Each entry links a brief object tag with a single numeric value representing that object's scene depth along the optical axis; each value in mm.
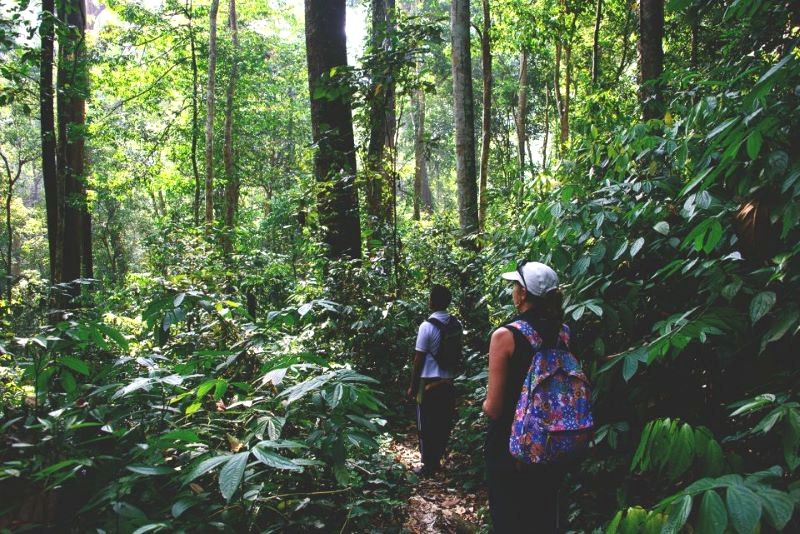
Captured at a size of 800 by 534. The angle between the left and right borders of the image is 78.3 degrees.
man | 4859
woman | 2545
